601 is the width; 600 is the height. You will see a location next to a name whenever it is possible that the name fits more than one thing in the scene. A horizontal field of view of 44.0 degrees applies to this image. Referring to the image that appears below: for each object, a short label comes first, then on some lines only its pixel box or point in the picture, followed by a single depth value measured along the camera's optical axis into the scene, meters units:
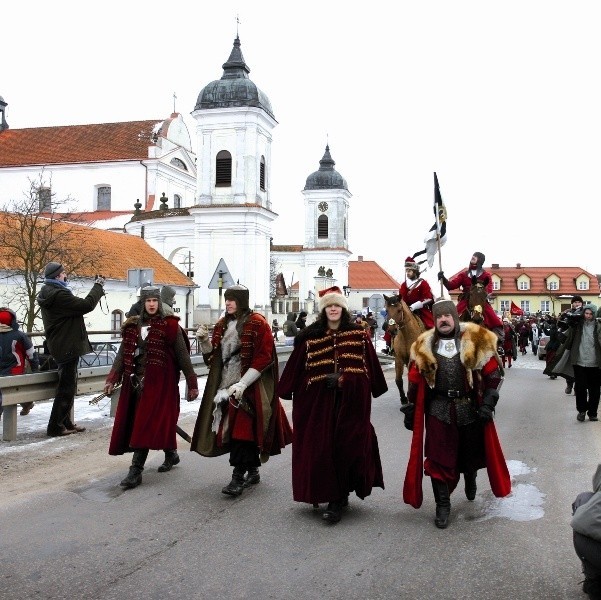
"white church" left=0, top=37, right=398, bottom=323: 45.50
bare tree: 22.14
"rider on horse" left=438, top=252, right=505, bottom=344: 11.60
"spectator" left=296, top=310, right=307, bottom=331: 22.59
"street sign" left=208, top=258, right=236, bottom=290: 17.23
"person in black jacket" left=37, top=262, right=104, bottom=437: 9.42
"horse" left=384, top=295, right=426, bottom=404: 11.74
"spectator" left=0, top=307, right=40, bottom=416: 9.67
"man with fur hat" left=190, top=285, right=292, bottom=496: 6.60
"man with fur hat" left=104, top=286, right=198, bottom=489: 7.00
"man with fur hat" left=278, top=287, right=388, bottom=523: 5.81
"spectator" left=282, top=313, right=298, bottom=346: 23.16
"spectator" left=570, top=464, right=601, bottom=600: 3.80
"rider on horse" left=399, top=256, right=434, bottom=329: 12.18
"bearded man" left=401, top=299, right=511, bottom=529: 5.71
